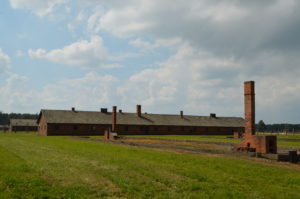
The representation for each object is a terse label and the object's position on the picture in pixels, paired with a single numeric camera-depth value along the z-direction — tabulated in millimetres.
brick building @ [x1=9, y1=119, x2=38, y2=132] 88875
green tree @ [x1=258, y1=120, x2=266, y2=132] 103175
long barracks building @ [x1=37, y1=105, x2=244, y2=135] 55875
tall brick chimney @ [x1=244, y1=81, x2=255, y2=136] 18331
